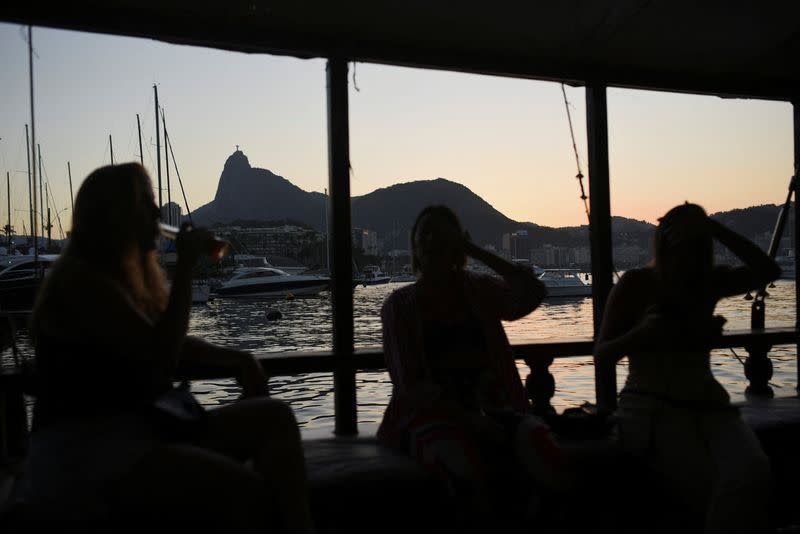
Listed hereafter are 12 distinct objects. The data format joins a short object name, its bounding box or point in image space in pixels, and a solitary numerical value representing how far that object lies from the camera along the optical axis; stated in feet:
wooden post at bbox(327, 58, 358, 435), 9.03
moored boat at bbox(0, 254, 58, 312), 86.33
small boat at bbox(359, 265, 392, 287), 251.39
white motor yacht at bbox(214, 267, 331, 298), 135.85
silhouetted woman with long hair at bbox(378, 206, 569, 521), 7.03
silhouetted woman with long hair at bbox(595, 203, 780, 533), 6.84
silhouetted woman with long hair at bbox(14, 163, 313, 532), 5.19
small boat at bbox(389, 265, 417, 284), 274.28
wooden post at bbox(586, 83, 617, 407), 10.61
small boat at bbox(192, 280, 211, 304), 131.24
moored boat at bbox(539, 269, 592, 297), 153.07
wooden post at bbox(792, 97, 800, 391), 12.02
